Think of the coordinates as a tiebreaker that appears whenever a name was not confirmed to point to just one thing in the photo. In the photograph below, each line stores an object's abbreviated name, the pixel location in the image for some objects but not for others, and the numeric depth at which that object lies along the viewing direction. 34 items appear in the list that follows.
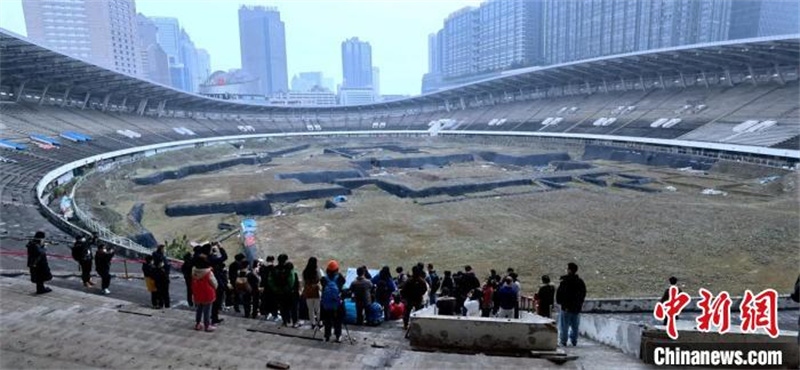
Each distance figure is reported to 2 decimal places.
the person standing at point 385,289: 8.36
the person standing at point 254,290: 7.79
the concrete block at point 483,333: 6.22
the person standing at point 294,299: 7.02
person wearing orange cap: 6.35
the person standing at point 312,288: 6.77
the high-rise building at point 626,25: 100.94
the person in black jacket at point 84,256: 8.96
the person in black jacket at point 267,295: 7.21
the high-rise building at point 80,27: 121.75
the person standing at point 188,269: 7.80
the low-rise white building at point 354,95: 195.62
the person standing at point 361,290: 7.36
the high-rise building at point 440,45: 193.82
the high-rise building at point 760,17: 102.06
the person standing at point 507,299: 7.45
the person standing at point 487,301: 8.39
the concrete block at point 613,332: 6.51
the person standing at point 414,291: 7.84
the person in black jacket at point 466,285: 8.79
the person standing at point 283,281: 6.95
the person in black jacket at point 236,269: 8.20
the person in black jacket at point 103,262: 8.84
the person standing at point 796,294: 6.17
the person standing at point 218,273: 7.36
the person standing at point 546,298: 7.68
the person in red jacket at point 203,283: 6.59
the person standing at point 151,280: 8.03
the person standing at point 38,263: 7.83
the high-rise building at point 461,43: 161.38
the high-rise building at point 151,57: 164.99
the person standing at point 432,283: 9.72
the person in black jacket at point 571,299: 6.83
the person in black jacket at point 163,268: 8.02
